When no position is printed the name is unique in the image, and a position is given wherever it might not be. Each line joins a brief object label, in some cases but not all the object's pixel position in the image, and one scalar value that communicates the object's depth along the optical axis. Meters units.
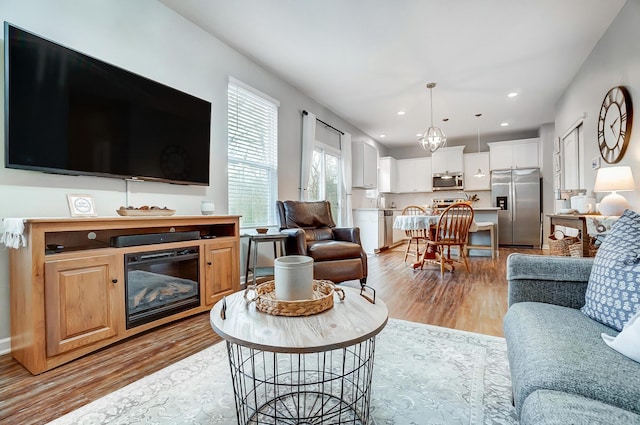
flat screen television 1.76
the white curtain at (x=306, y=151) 4.46
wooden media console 1.58
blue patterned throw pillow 0.98
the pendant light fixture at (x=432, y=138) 4.41
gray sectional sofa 0.66
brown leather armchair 3.01
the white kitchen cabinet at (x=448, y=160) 7.42
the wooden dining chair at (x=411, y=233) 4.42
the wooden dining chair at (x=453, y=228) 3.93
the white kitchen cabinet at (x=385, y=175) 7.71
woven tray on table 1.06
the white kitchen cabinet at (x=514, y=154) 6.64
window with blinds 3.40
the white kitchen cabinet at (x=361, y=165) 6.24
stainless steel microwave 7.48
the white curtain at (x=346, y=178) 5.76
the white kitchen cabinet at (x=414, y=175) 7.88
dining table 4.23
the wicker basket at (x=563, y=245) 2.97
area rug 1.24
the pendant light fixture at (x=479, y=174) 6.68
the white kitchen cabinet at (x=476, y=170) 7.22
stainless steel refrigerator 6.46
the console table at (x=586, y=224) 2.19
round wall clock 2.64
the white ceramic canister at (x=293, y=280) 1.14
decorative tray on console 2.06
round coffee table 0.89
